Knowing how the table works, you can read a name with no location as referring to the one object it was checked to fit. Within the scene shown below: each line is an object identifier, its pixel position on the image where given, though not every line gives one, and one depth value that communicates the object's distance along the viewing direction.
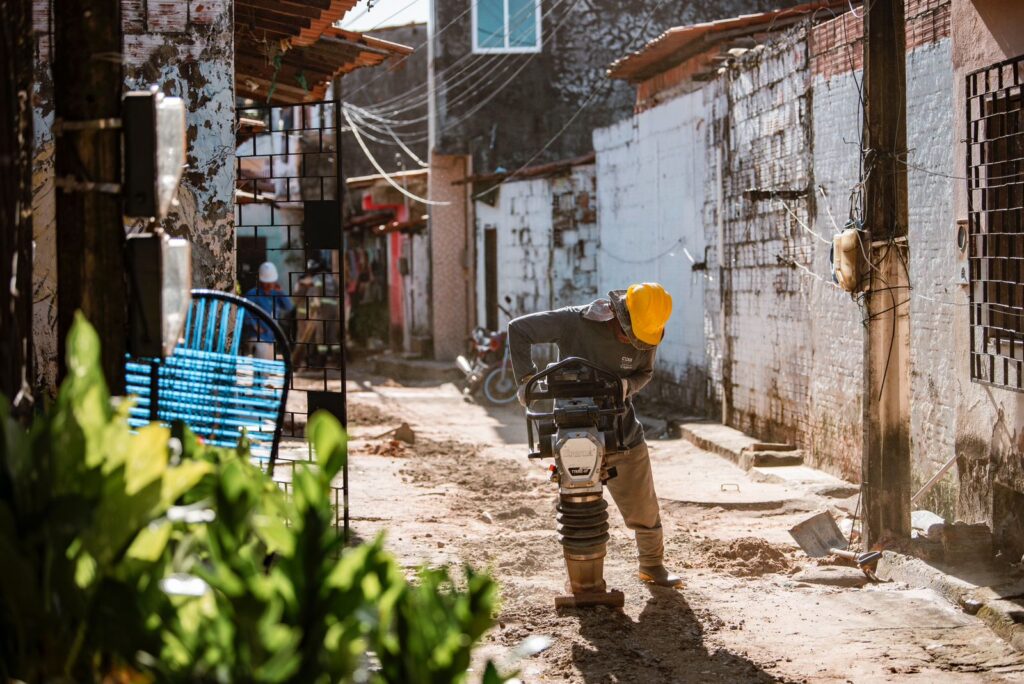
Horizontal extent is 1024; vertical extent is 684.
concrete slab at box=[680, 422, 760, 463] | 11.62
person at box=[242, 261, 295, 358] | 11.12
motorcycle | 17.66
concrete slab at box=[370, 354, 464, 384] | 22.27
